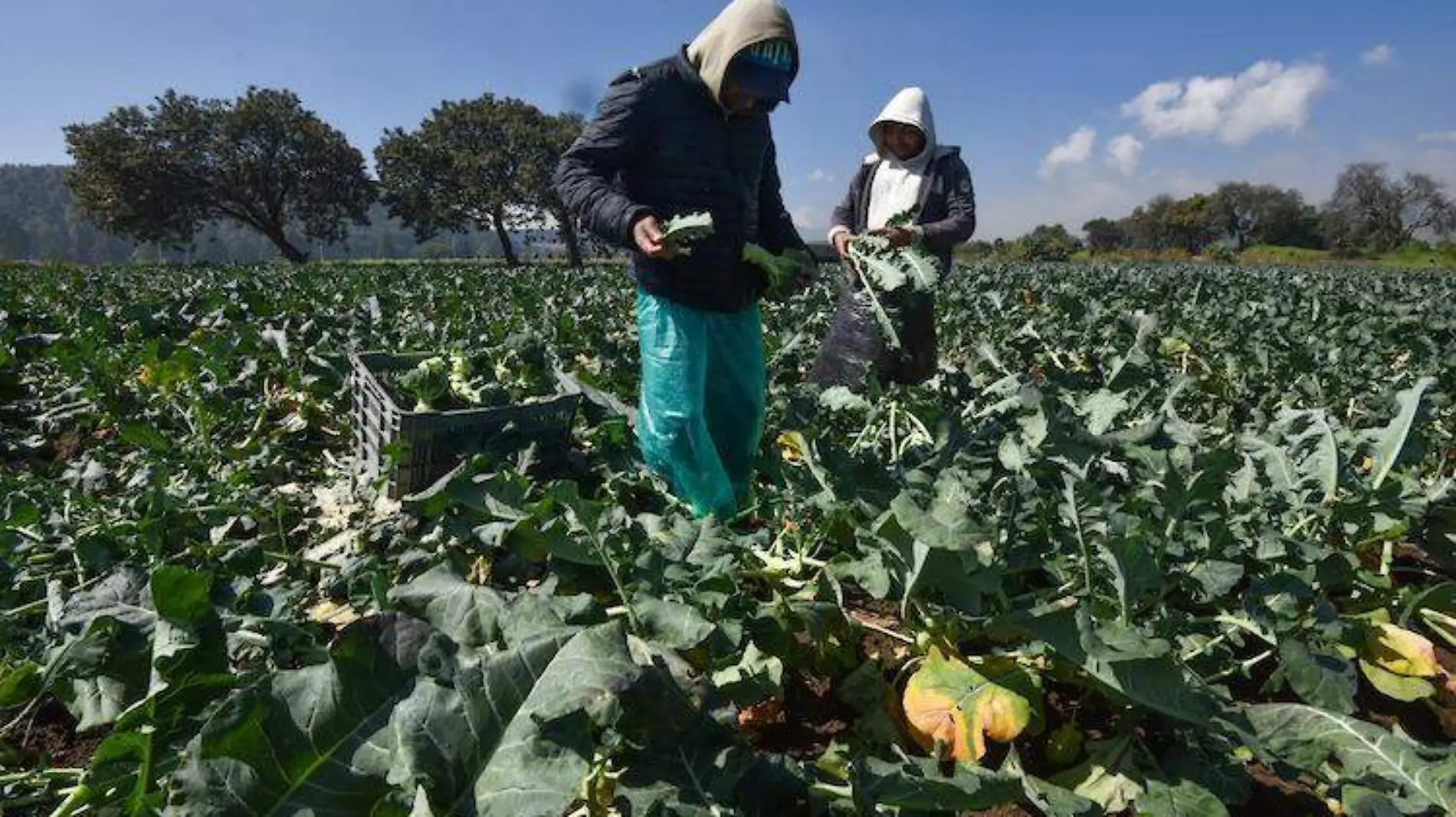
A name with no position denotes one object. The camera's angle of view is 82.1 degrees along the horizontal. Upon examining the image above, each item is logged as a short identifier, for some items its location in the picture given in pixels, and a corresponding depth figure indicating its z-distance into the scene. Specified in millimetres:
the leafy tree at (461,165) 49031
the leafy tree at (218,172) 47344
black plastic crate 2762
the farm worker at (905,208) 3895
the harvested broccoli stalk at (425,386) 3096
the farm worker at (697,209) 2547
